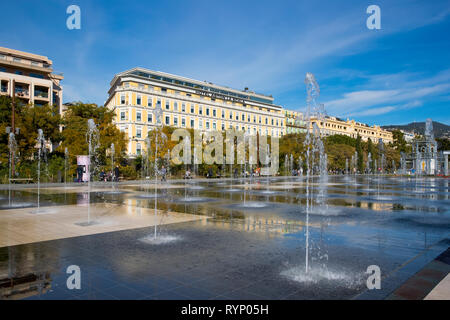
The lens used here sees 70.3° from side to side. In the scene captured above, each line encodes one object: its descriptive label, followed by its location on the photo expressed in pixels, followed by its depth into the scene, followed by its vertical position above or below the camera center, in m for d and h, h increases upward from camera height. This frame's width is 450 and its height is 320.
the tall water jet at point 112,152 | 32.88 +1.73
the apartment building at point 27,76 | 50.82 +15.57
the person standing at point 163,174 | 36.06 -0.71
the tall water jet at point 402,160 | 87.88 +2.09
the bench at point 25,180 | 27.27 -1.02
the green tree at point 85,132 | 33.03 +3.87
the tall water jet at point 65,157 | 31.72 +1.20
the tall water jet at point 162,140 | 38.03 +3.38
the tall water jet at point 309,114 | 5.78 +1.64
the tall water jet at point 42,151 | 29.40 +2.01
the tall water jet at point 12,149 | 28.71 +1.84
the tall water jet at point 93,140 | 32.88 +3.01
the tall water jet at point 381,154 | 82.71 +3.48
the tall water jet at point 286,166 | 53.73 +0.33
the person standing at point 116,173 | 32.65 -0.48
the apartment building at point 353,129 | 105.94 +14.19
